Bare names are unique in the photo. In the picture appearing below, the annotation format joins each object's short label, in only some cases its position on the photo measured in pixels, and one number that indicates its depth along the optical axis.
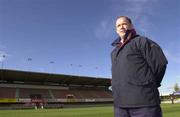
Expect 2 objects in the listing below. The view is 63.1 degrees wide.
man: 1.73
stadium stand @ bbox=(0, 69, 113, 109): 30.19
